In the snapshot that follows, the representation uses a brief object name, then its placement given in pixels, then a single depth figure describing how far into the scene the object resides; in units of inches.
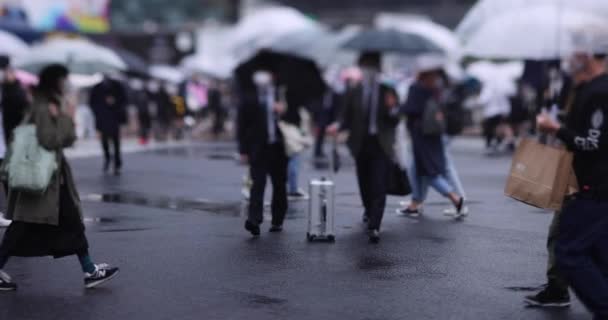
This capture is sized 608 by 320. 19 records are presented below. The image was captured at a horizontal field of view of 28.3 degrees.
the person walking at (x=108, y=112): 786.8
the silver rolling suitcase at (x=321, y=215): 438.9
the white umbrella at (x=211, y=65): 1798.7
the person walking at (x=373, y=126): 441.4
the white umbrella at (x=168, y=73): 1696.1
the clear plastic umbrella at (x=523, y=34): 649.0
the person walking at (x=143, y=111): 1250.0
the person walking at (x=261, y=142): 452.1
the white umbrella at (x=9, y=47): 786.0
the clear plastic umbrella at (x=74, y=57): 909.2
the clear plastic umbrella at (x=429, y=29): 1168.6
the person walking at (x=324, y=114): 977.5
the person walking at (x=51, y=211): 323.9
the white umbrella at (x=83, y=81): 1450.5
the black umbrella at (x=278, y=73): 463.2
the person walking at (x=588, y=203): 264.5
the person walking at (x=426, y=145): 512.7
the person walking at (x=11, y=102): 499.5
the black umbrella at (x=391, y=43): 888.9
